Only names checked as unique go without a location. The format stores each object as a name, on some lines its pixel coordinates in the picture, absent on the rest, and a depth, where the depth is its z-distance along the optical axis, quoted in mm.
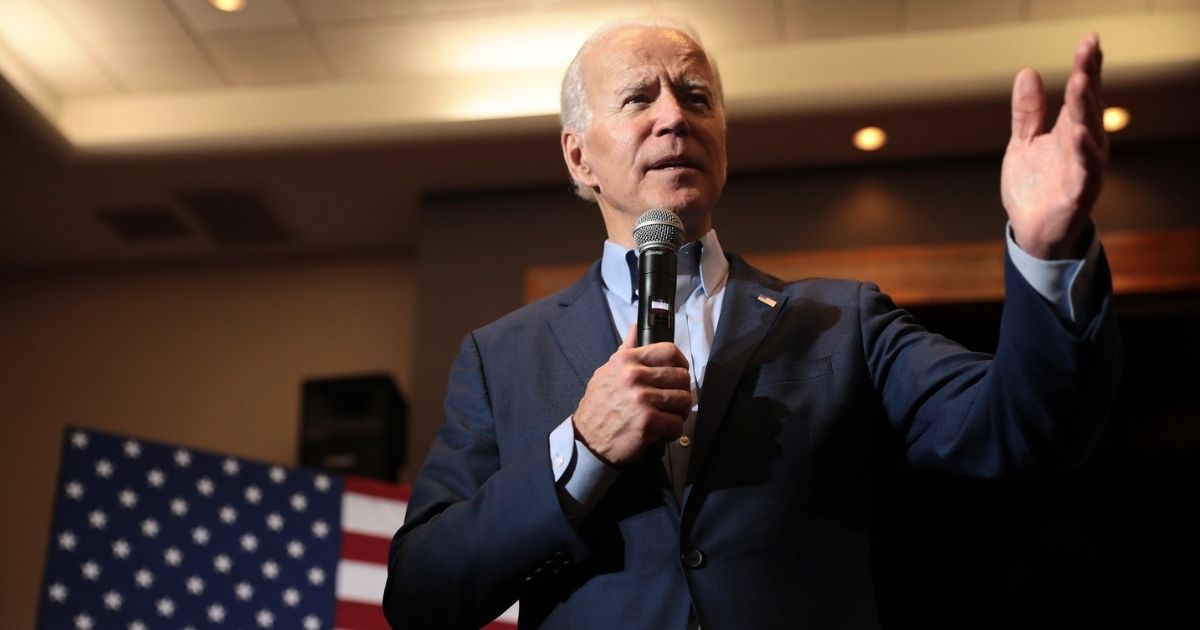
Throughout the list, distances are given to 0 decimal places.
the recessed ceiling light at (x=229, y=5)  4672
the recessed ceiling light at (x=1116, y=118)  5000
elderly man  1187
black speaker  5125
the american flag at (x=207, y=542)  3604
